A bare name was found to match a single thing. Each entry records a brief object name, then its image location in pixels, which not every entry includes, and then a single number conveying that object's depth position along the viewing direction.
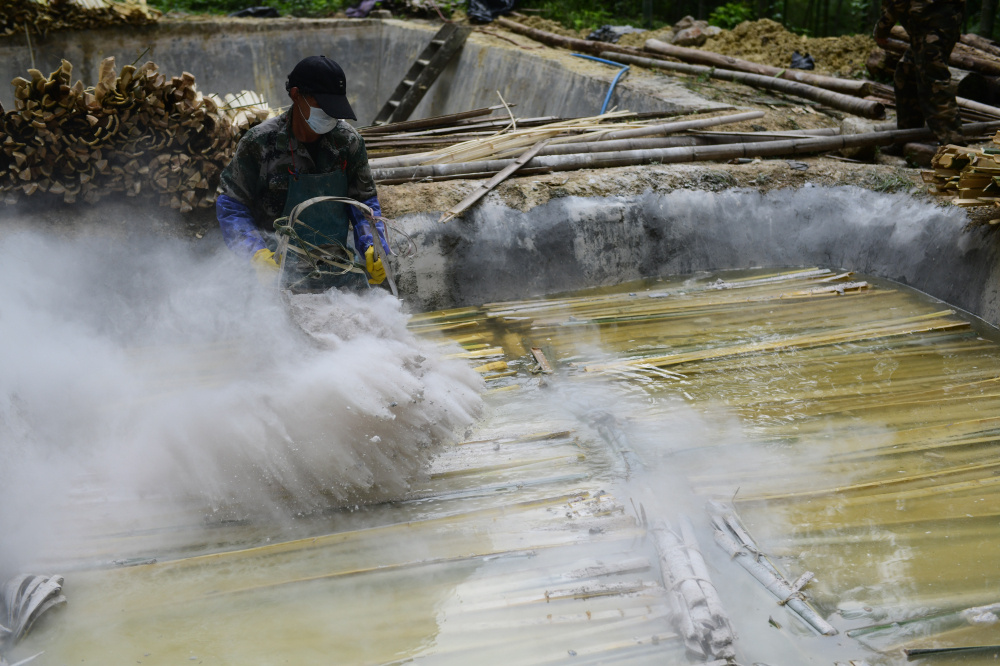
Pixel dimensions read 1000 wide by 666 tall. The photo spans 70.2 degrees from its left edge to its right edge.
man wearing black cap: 3.30
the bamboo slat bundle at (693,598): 2.30
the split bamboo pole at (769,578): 2.41
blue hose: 7.96
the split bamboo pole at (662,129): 6.07
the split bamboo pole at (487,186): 4.98
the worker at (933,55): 5.62
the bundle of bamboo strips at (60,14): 9.44
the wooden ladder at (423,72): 10.05
